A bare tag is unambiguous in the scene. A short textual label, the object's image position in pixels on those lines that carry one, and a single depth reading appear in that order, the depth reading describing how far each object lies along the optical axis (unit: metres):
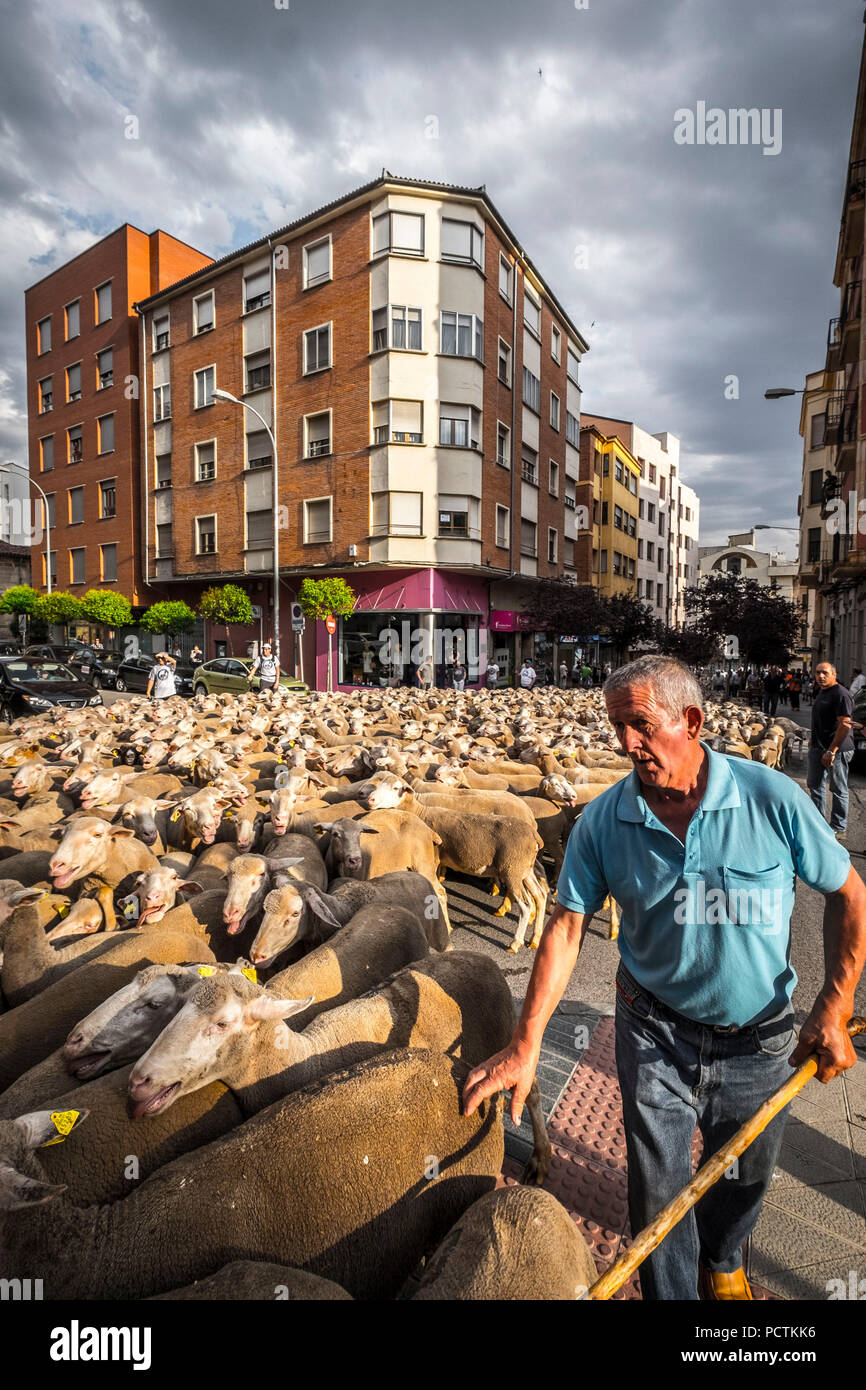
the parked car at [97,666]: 29.38
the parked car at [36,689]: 17.06
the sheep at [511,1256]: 1.85
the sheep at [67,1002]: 3.04
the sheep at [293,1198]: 2.03
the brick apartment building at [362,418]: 27.78
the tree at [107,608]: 35.00
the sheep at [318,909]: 3.96
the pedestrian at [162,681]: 17.41
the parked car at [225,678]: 23.64
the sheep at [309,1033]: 2.45
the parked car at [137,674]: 27.27
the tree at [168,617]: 33.28
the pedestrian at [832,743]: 8.03
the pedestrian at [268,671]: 19.34
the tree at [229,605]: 30.55
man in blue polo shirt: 2.13
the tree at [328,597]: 27.28
